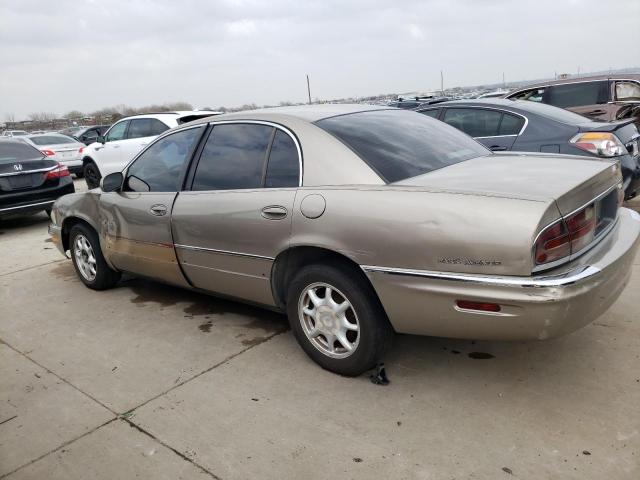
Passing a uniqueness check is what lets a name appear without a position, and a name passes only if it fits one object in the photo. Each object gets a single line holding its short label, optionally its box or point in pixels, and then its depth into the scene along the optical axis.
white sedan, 14.52
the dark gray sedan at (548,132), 5.45
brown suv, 7.99
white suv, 10.17
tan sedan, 2.45
